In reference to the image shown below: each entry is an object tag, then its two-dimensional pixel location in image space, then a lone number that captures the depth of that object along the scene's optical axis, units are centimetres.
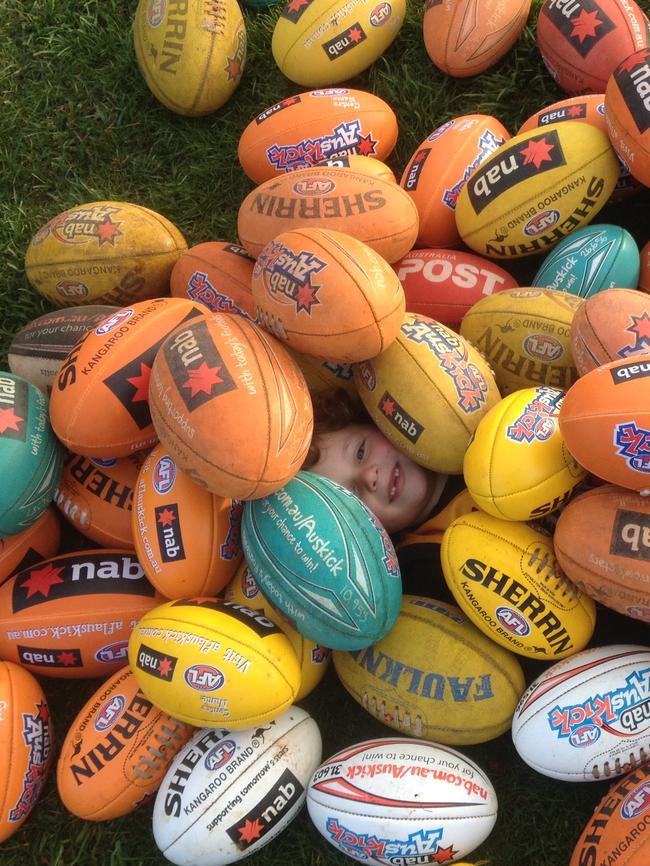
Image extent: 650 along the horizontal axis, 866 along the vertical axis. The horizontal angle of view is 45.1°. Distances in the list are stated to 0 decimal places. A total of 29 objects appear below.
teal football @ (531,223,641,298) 264
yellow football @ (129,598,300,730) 219
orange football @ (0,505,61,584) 273
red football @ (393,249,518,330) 280
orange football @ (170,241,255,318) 286
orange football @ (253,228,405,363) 228
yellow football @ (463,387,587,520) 217
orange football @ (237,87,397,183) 302
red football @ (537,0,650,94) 288
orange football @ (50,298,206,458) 245
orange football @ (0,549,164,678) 256
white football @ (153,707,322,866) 229
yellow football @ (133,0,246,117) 326
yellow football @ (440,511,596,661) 222
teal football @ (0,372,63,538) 246
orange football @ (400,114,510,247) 293
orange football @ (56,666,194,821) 236
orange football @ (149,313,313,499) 213
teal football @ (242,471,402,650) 222
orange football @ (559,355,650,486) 197
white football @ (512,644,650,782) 215
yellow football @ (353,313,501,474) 239
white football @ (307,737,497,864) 219
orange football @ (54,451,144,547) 273
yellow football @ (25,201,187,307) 300
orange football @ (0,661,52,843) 245
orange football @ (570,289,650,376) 225
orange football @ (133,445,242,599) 244
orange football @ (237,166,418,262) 262
